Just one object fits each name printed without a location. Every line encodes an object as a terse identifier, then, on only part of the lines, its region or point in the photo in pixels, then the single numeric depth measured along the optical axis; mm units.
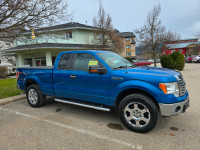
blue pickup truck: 2945
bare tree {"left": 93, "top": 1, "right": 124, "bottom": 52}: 15312
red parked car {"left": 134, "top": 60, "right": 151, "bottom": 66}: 26203
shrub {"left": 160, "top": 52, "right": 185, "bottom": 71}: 15406
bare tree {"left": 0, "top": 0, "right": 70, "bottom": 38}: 5973
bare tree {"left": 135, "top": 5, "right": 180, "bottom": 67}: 16328
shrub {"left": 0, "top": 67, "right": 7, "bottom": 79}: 16406
